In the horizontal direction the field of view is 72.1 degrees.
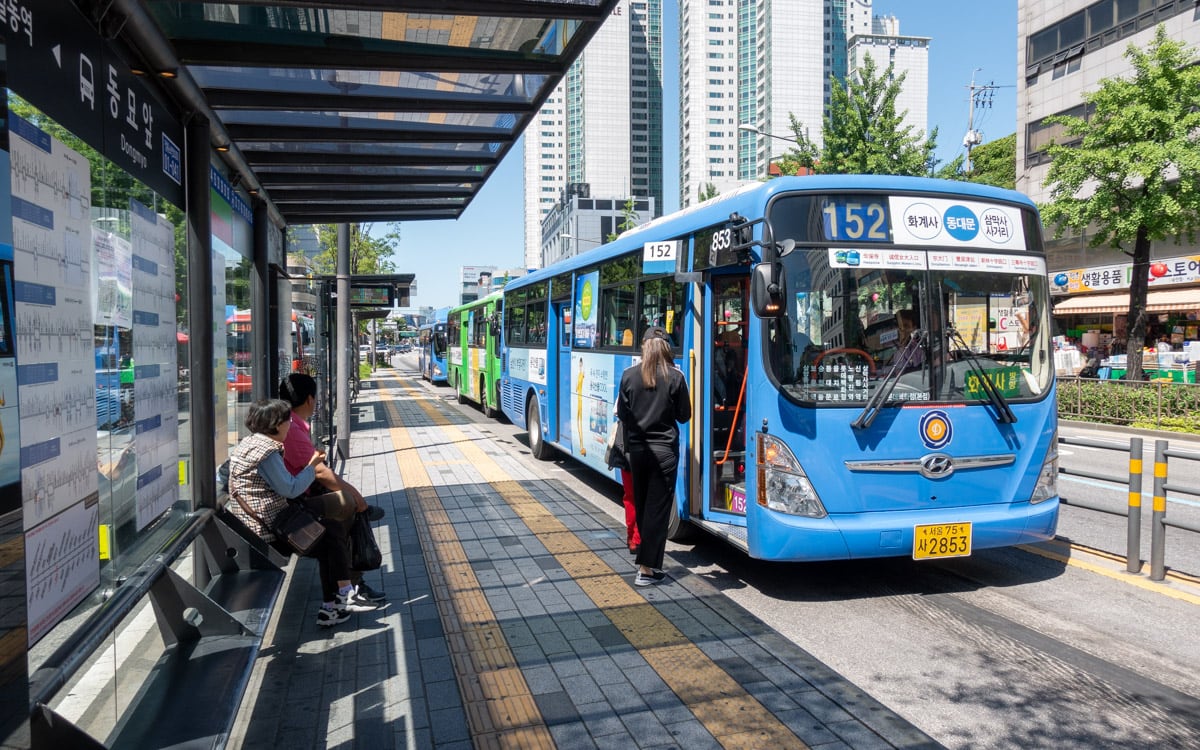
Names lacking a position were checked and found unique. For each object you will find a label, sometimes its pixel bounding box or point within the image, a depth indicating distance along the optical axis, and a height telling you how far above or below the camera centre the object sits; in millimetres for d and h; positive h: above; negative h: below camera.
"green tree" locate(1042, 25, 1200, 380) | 17391 +3954
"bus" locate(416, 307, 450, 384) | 33125 -210
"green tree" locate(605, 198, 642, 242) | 56903 +8940
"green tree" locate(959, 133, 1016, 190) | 30553 +11323
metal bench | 2726 -1480
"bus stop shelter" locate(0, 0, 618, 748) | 2557 +759
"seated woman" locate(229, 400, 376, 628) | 4926 -805
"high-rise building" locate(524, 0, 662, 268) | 145750 +42255
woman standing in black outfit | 5836 -649
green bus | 18297 -199
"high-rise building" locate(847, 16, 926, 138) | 142250 +50354
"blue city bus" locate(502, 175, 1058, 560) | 5395 -187
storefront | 22516 +917
